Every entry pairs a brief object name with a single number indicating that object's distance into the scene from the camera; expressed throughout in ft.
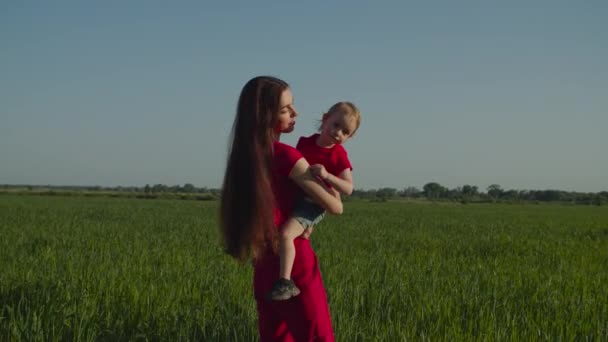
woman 8.25
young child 8.17
